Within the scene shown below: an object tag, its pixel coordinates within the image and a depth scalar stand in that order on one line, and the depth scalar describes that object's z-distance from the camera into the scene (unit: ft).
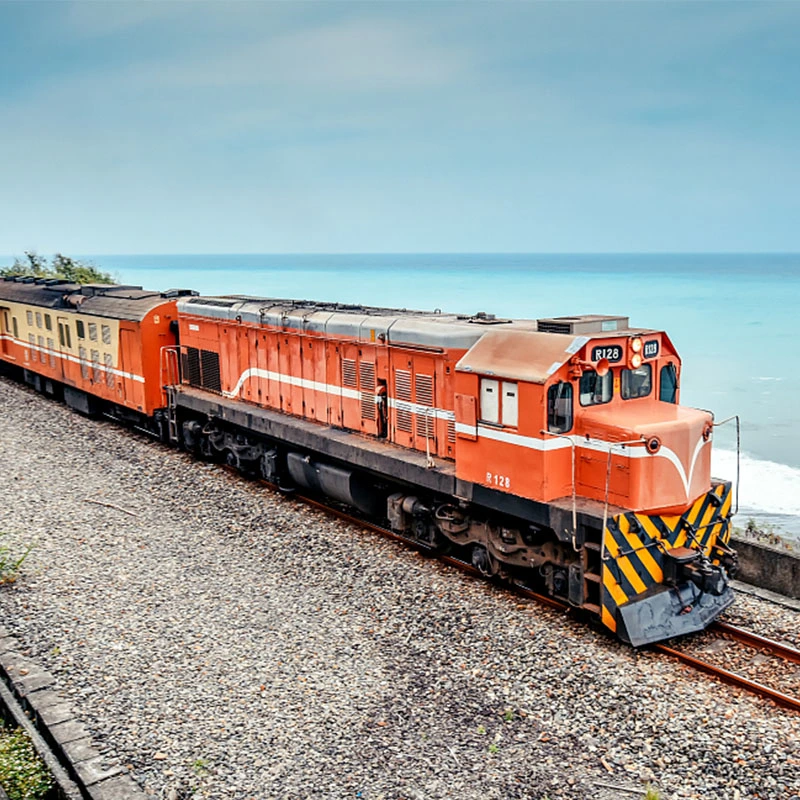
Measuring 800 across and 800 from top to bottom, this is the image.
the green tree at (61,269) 126.31
